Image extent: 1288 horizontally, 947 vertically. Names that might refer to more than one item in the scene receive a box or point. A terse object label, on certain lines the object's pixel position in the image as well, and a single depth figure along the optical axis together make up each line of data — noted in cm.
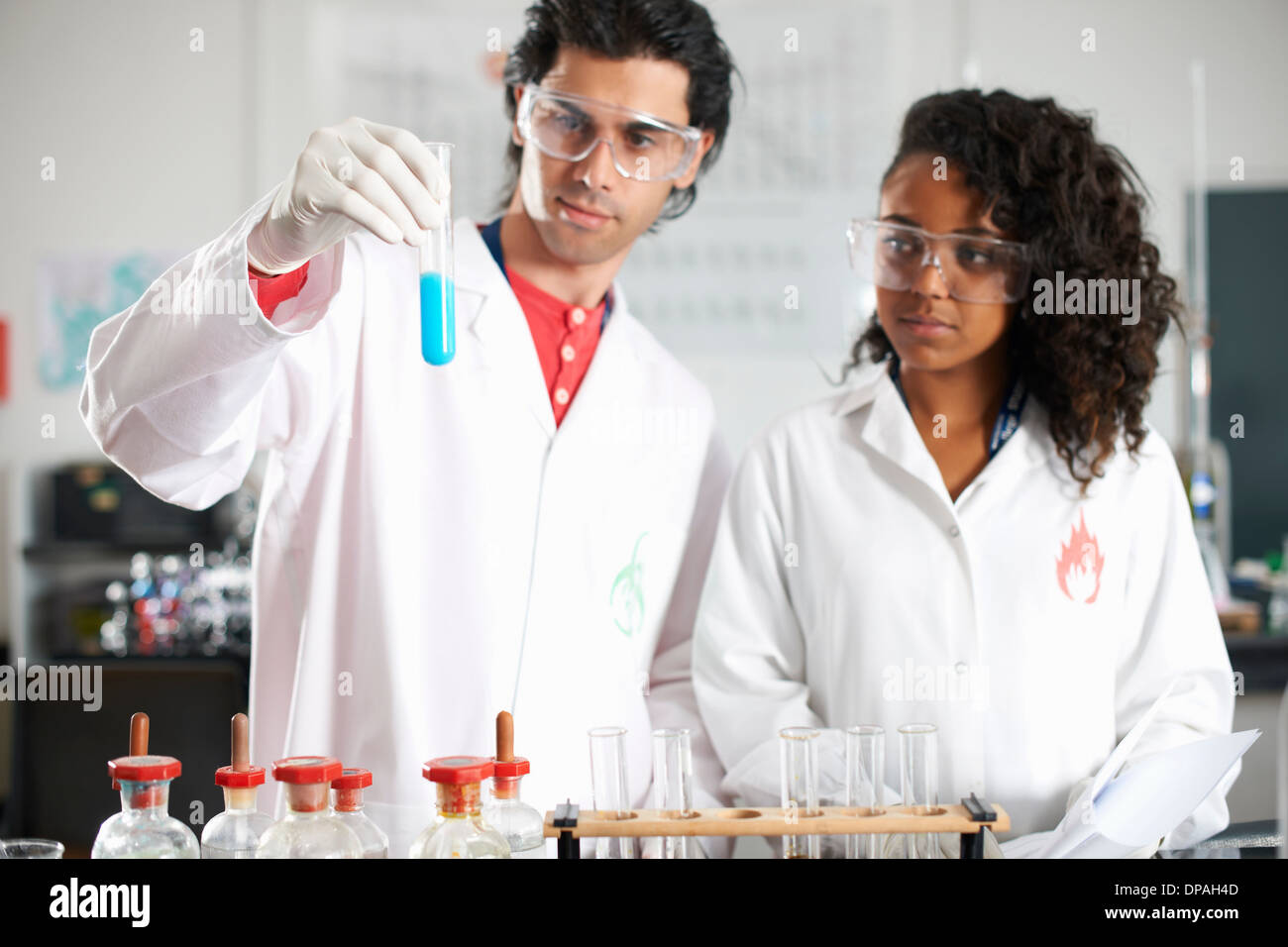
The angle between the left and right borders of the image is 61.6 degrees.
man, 141
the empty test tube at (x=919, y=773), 94
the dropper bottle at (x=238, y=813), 87
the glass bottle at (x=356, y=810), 85
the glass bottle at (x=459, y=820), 82
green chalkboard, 395
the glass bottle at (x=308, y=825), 82
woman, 137
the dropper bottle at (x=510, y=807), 88
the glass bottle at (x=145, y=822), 84
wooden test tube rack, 88
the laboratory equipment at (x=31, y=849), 89
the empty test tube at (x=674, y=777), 95
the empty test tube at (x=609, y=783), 94
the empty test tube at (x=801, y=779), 93
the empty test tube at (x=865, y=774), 95
